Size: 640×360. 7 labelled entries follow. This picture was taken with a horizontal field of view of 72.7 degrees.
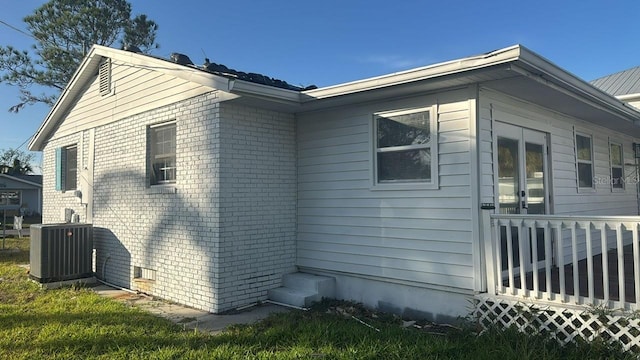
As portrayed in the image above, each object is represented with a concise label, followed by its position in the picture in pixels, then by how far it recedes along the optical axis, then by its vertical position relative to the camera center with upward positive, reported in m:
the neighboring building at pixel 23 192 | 31.41 +0.76
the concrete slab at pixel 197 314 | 5.21 -1.50
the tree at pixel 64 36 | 22.52 +8.82
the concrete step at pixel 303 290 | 5.87 -1.29
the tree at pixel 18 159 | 46.06 +4.84
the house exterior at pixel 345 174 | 4.95 +0.34
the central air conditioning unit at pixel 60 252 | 7.41 -0.89
